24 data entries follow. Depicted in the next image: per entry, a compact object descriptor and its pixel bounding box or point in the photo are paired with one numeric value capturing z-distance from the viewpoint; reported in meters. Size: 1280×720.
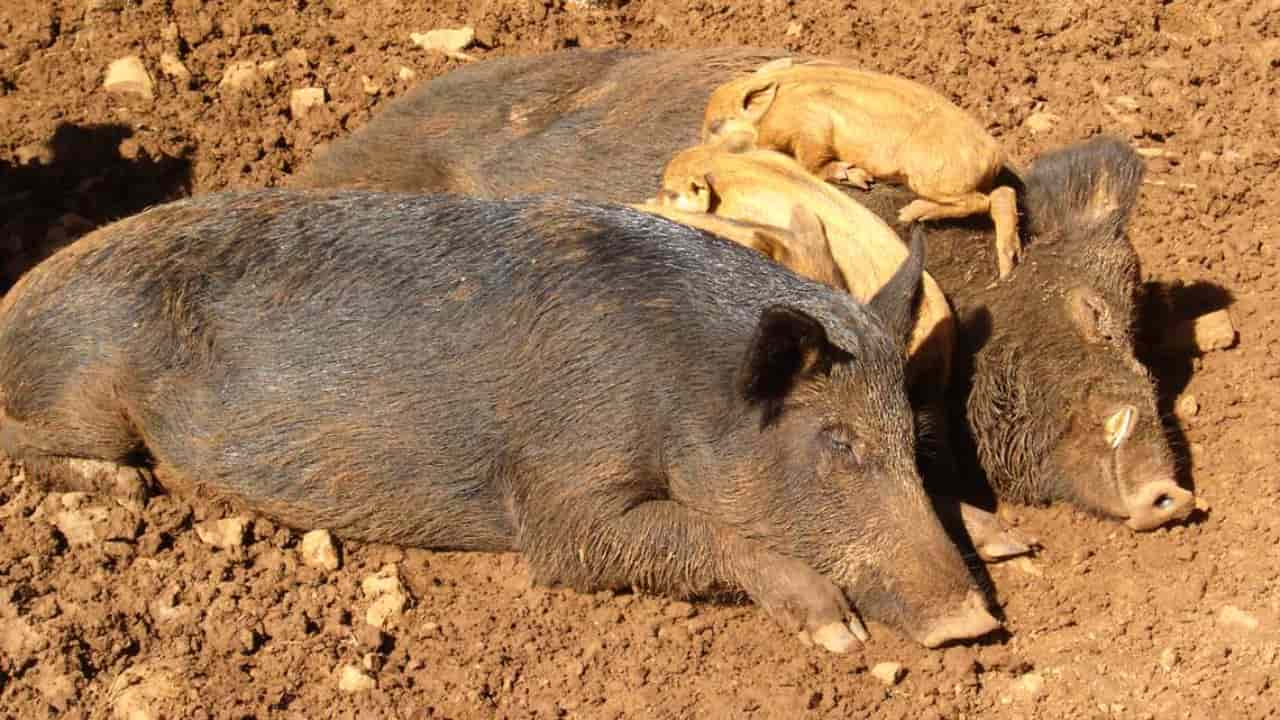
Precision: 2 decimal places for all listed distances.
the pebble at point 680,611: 4.44
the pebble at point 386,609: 4.37
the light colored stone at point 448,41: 7.05
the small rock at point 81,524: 4.55
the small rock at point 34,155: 6.27
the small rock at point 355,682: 4.16
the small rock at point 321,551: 4.57
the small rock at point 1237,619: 4.45
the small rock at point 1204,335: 5.56
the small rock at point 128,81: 6.60
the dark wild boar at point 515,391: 4.21
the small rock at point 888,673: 4.18
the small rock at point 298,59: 6.84
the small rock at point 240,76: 6.70
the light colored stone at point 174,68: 6.70
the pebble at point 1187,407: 5.33
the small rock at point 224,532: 4.58
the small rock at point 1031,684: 4.21
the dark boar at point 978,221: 4.91
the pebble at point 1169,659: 4.32
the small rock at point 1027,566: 4.66
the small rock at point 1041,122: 6.60
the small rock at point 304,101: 6.65
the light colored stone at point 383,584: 4.47
